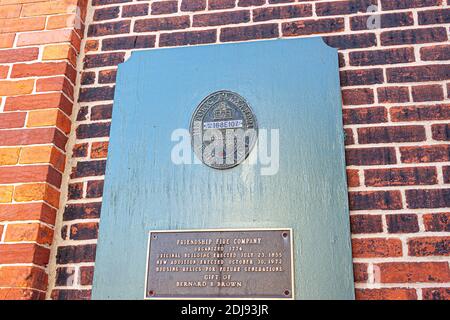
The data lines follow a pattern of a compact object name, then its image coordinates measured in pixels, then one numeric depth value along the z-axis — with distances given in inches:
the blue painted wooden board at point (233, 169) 78.4
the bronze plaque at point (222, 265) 76.3
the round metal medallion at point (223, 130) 84.8
